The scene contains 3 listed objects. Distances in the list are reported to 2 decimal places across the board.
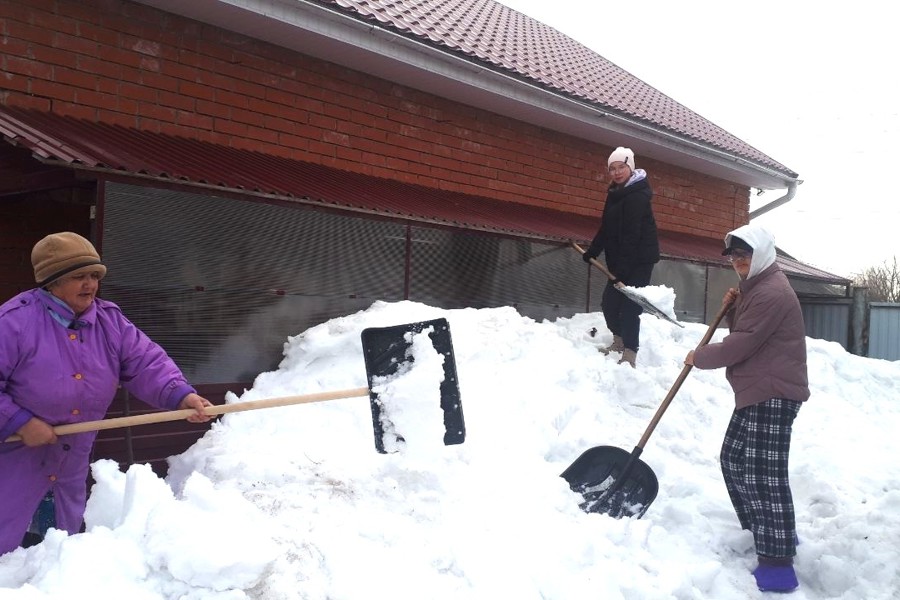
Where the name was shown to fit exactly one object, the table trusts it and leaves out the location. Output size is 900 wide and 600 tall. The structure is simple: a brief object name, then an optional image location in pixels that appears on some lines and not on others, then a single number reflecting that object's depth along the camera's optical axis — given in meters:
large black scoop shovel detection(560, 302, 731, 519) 4.20
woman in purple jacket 2.75
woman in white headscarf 3.71
